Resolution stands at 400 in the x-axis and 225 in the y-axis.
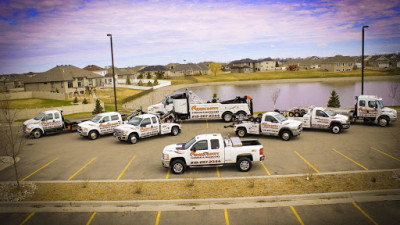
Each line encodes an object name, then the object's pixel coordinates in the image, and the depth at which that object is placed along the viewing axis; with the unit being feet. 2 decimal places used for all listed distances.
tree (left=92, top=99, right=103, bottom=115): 111.04
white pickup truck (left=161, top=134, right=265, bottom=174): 43.11
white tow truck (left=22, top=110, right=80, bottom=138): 74.02
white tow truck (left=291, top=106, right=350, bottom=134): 65.77
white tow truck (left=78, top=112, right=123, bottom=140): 69.92
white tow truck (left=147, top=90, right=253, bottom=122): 82.79
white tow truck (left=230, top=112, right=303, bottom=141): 60.70
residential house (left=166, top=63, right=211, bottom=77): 433.89
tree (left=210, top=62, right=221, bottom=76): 528.22
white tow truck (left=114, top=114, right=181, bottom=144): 63.47
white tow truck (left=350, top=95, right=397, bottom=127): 70.54
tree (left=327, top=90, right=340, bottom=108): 112.47
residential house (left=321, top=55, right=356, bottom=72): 420.77
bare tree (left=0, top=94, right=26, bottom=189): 62.43
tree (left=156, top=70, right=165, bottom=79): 397.25
